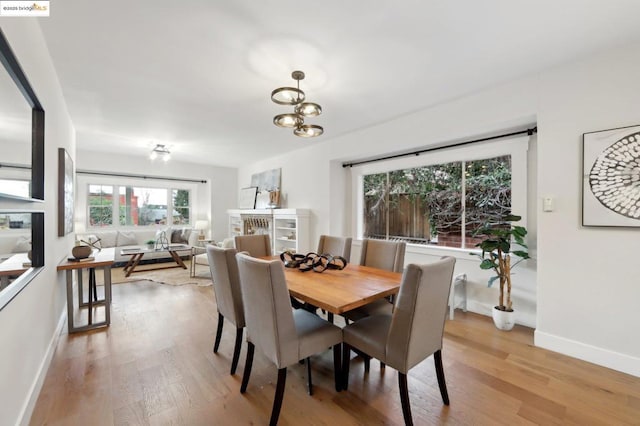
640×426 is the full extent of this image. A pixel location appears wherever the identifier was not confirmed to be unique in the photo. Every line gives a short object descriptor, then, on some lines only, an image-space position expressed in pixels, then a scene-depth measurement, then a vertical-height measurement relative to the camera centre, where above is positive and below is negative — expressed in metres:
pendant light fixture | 2.13 +0.83
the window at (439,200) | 3.14 +0.16
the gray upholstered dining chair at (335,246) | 2.92 -0.38
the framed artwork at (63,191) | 2.65 +0.22
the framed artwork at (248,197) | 6.37 +0.37
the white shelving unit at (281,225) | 4.84 -0.26
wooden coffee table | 4.93 -0.78
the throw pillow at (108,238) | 5.67 -0.53
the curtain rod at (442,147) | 2.73 +0.83
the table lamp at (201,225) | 6.79 -0.31
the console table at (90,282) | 2.68 -0.76
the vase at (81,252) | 2.84 -0.41
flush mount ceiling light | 4.74 +1.08
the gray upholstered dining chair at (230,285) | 2.02 -0.55
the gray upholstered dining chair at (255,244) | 3.13 -0.38
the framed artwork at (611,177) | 2.02 +0.27
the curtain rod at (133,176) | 5.48 +0.83
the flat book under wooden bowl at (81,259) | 2.85 -0.50
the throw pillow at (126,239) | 5.86 -0.57
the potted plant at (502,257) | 2.66 -0.45
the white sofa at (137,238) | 5.59 -0.55
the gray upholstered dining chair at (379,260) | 2.18 -0.46
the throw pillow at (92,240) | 5.30 -0.54
